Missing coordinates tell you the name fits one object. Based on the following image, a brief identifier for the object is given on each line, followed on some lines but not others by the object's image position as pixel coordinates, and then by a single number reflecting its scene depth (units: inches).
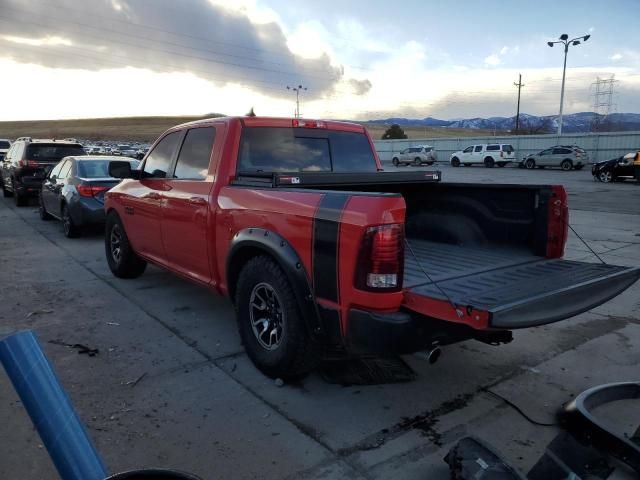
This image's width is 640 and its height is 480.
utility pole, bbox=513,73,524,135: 2828.0
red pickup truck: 110.1
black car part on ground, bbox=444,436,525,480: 95.3
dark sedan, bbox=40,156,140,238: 360.1
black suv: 542.6
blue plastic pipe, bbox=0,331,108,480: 72.2
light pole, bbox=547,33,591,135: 1657.2
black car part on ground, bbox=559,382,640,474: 109.3
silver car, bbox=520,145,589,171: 1332.4
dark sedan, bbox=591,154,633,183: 930.7
